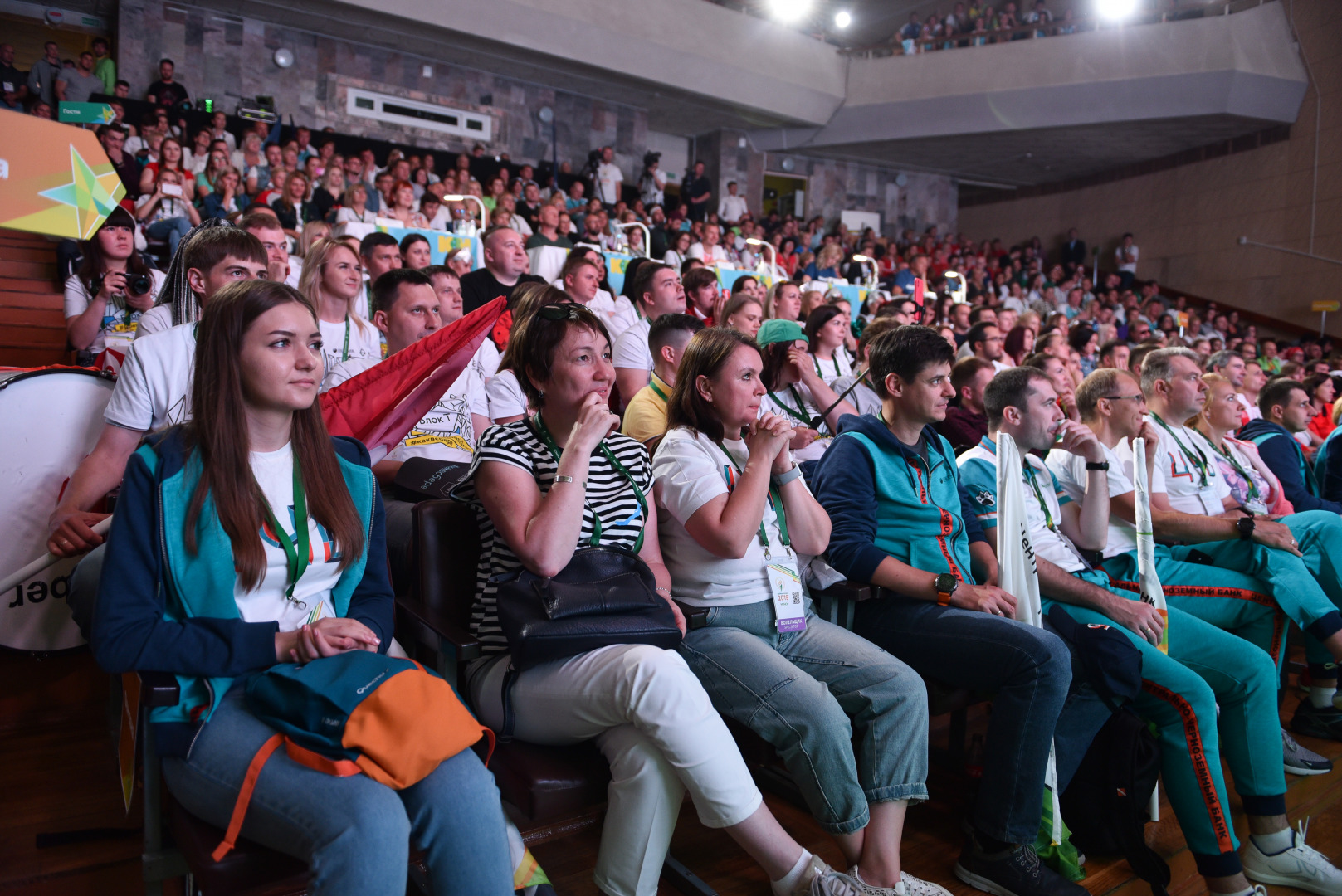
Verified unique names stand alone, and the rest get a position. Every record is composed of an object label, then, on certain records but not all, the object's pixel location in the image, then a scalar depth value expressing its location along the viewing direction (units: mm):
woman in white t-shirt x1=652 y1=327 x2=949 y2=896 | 1622
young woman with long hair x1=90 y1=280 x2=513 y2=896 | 1166
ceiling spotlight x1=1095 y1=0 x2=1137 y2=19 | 12328
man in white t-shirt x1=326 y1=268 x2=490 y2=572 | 2535
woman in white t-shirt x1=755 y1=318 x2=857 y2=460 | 3240
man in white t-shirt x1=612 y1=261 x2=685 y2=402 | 3547
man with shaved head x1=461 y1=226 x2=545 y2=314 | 4426
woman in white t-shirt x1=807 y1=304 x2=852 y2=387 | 4055
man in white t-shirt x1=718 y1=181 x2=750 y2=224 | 13375
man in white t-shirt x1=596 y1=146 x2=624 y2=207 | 12000
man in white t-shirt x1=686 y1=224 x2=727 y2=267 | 8914
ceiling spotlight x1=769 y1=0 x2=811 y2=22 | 12852
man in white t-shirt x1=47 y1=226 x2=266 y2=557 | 1781
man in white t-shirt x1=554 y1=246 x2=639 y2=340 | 4180
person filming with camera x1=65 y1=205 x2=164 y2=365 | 3612
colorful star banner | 2578
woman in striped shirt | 1438
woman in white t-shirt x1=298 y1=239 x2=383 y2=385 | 2910
